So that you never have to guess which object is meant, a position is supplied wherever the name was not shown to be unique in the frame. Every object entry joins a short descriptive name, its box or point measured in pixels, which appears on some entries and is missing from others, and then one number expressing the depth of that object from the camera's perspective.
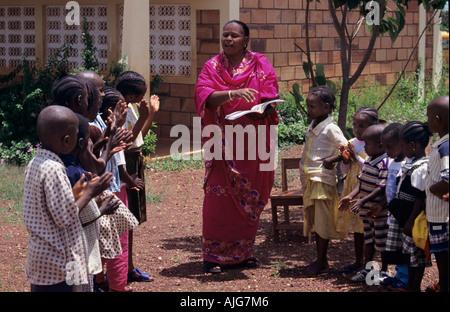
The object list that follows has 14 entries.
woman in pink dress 5.69
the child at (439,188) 4.04
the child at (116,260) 4.80
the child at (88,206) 3.94
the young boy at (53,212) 3.66
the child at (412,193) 4.56
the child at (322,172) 5.54
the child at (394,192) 4.91
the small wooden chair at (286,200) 6.55
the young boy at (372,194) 5.16
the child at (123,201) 4.87
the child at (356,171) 5.43
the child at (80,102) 4.20
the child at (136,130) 5.17
